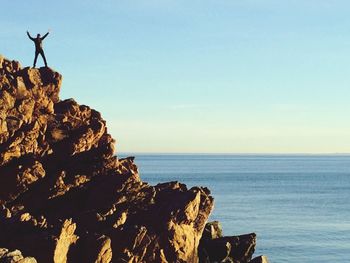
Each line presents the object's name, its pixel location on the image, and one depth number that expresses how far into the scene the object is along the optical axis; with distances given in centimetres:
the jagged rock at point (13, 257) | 3678
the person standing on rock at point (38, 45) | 5730
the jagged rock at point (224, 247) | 5662
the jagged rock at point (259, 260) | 5704
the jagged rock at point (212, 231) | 5953
